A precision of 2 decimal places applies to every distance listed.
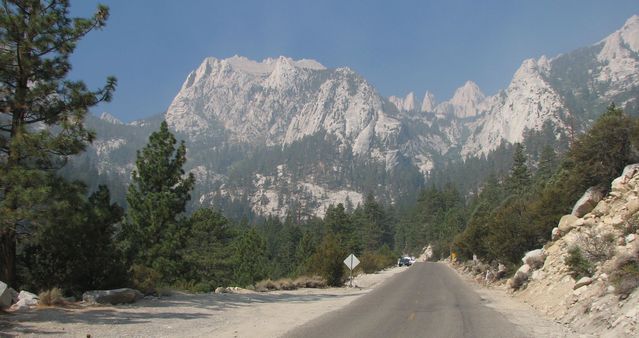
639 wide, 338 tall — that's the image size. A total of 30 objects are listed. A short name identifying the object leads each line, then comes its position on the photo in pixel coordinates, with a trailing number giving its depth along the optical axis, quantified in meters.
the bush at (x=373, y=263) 57.94
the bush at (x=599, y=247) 16.03
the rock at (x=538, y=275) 21.74
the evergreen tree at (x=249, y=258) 56.22
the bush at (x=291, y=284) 29.13
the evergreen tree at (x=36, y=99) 14.21
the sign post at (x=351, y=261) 32.66
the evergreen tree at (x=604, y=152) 23.38
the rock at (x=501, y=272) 32.54
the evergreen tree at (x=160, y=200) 29.03
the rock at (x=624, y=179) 20.60
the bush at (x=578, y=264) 16.30
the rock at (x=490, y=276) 34.12
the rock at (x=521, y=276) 24.55
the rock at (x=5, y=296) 12.27
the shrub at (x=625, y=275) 11.91
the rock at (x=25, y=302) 13.35
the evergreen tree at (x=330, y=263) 34.41
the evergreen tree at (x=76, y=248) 14.77
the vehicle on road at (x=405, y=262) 83.00
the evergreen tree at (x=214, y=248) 49.53
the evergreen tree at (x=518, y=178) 98.32
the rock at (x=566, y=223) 22.79
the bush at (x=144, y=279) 19.53
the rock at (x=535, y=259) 23.58
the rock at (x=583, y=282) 15.20
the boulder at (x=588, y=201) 22.77
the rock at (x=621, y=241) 16.03
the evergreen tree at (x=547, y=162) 97.79
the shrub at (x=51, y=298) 14.10
